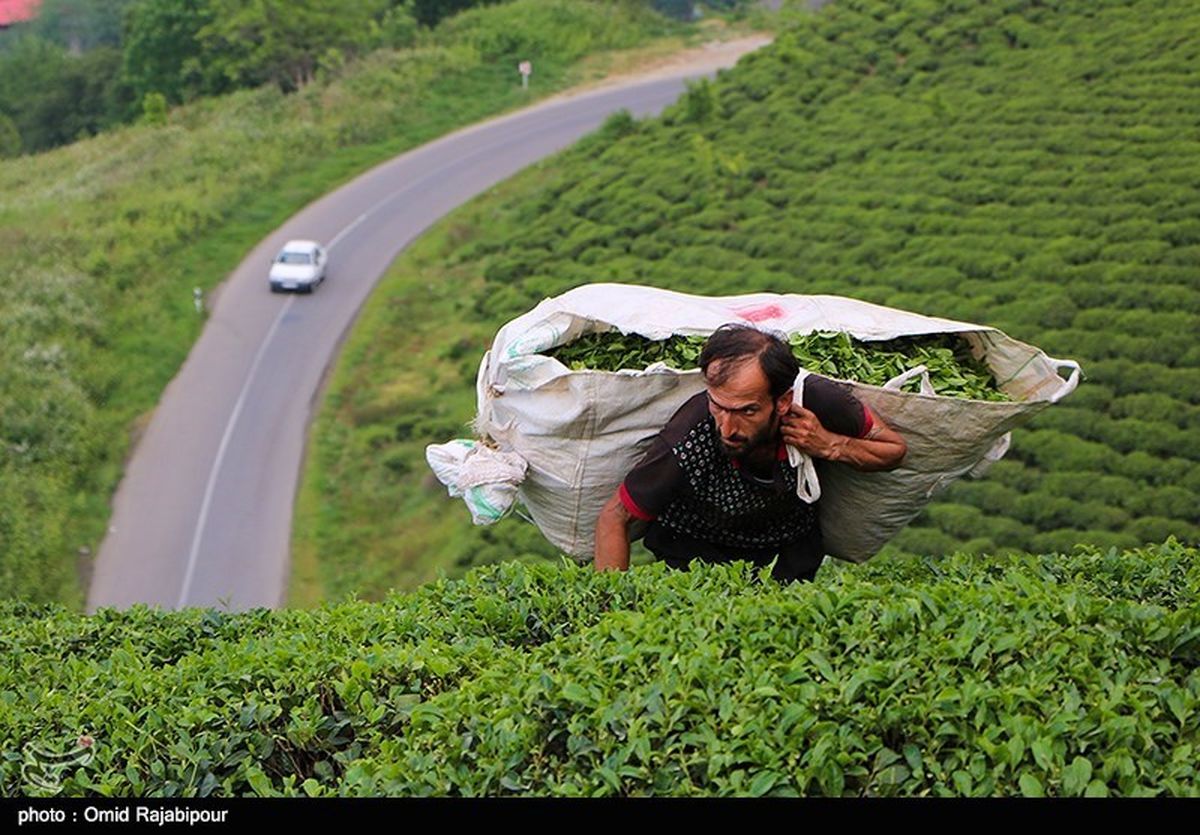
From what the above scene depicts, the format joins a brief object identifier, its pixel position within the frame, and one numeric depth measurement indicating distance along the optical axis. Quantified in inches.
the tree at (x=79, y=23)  2691.9
